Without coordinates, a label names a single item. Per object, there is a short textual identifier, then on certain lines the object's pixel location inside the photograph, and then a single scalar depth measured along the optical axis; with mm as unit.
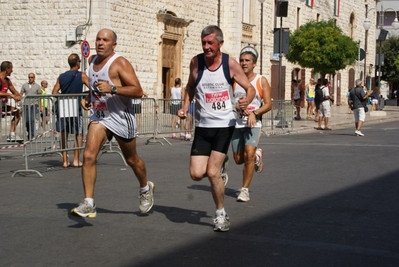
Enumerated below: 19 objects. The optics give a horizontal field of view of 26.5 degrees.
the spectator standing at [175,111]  20475
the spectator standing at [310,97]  35844
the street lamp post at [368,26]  45781
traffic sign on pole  26109
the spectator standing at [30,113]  13094
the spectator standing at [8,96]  15023
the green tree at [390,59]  79312
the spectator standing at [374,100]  45531
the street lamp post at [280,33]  28047
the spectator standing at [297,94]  35869
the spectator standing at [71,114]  13680
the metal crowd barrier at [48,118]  13242
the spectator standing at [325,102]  26672
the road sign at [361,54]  46869
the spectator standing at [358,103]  23859
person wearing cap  9664
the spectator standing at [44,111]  13461
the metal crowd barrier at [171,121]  19672
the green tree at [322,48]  34562
